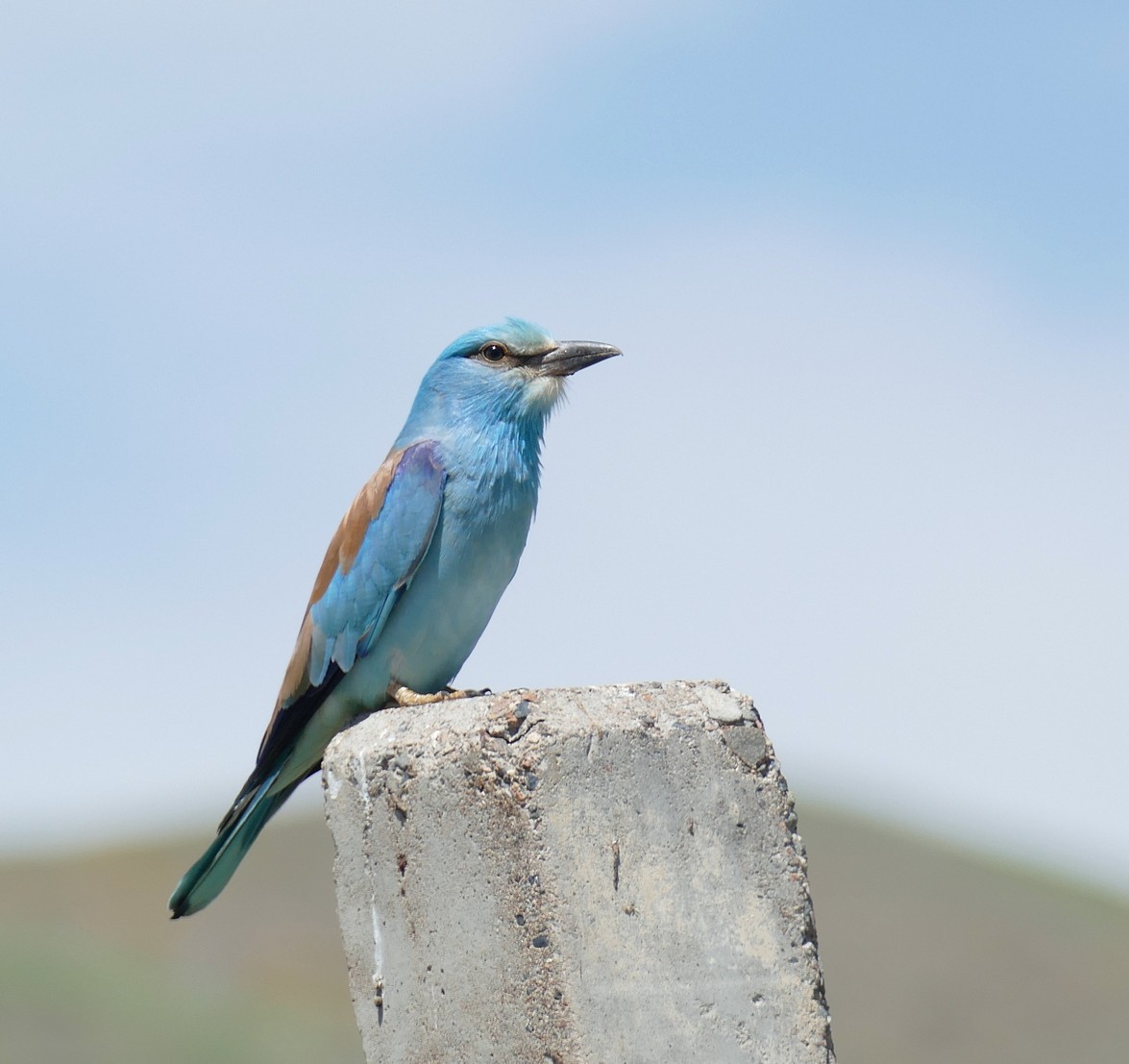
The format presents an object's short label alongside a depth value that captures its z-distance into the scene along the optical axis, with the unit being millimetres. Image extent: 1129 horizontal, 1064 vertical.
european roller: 11195
